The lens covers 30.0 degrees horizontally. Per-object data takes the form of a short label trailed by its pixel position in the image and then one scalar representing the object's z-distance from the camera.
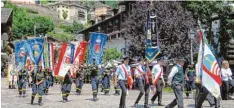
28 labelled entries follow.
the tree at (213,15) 38.30
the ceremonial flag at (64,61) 19.42
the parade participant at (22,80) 22.25
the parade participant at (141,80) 15.39
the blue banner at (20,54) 25.05
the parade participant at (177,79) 13.06
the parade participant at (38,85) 17.62
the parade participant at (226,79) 17.48
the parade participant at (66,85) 18.84
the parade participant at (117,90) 24.17
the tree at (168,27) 40.44
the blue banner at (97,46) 23.84
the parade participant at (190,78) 21.25
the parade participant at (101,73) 26.56
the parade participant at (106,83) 24.62
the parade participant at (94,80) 19.14
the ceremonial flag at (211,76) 11.92
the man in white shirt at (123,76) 14.97
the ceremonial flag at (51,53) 24.55
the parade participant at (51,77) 33.09
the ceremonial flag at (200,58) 12.30
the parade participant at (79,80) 24.23
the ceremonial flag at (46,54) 25.12
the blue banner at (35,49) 19.83
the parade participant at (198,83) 12.70
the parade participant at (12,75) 29.42
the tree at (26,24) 105.88
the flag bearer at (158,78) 15.95
